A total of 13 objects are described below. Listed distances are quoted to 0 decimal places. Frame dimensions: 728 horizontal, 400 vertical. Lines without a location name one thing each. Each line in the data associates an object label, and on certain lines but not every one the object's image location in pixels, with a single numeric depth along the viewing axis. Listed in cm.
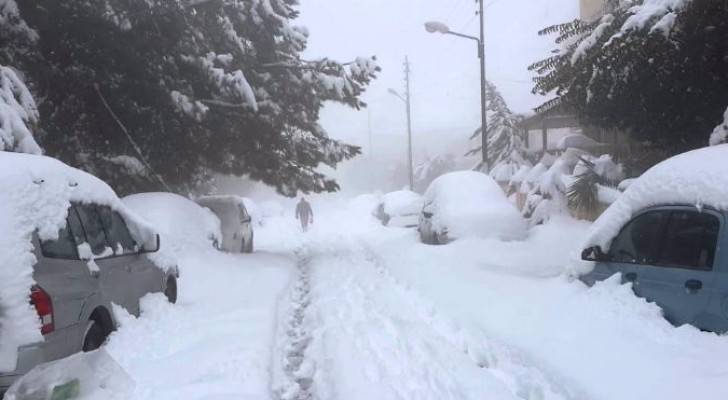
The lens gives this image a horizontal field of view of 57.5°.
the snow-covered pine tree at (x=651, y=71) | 909
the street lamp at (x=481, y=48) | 2152
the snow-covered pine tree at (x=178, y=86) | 1309
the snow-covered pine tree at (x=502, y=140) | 3120
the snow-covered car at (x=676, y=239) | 505
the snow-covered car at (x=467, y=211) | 1403
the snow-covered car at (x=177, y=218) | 1161
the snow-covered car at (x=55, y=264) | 452
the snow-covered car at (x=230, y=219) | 1472
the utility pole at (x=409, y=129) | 4059
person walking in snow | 2784
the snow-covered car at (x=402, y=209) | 2420
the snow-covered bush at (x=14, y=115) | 902
